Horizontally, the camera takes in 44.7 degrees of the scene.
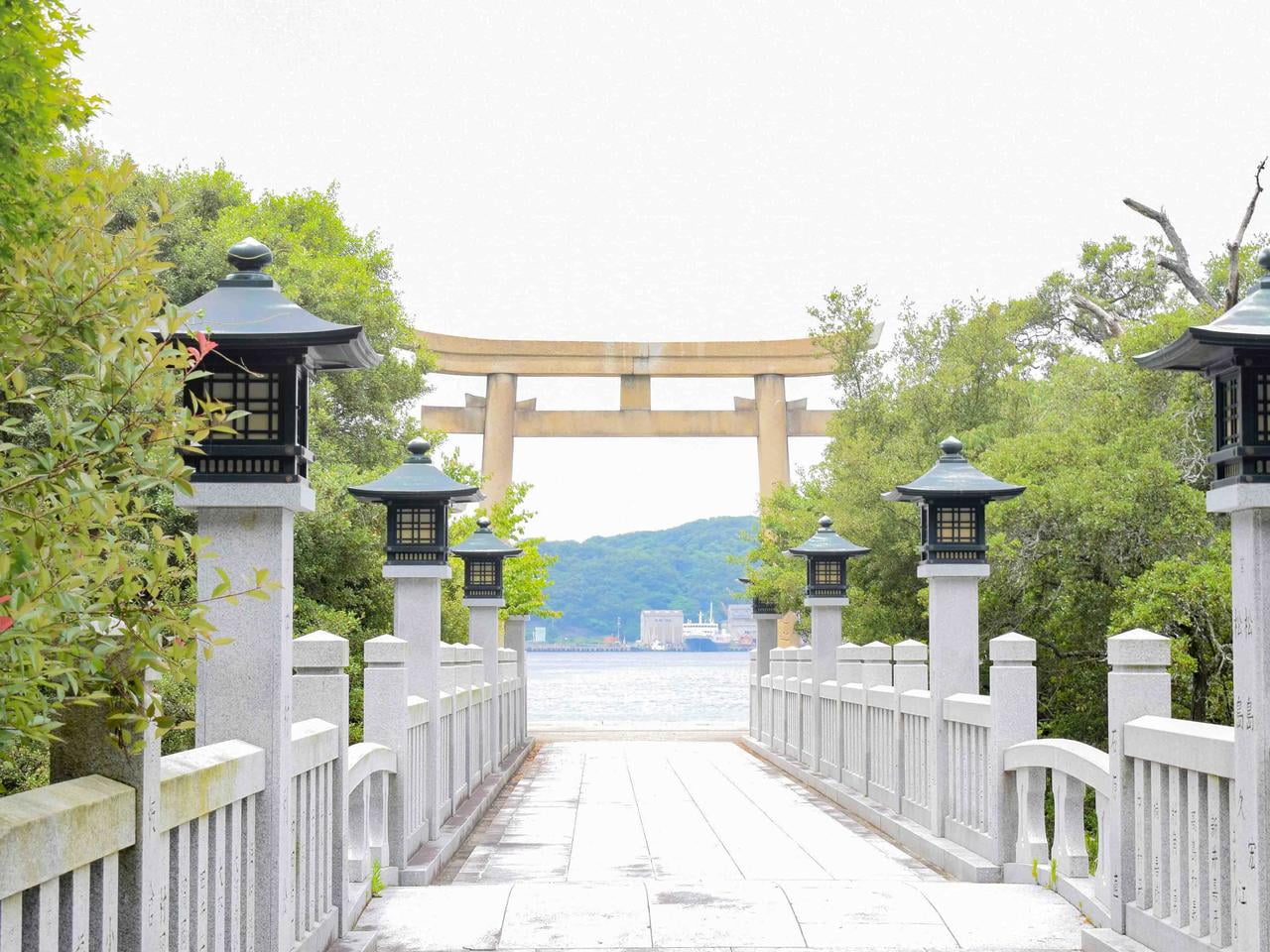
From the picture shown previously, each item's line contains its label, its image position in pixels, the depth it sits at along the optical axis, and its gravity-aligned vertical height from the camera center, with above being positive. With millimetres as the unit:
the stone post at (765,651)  19031 -1086
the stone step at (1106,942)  5223 -1261
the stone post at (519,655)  19000 -1068
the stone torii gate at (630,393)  30469 +3676
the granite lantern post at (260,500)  4480 +226
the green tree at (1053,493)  14086 +877
